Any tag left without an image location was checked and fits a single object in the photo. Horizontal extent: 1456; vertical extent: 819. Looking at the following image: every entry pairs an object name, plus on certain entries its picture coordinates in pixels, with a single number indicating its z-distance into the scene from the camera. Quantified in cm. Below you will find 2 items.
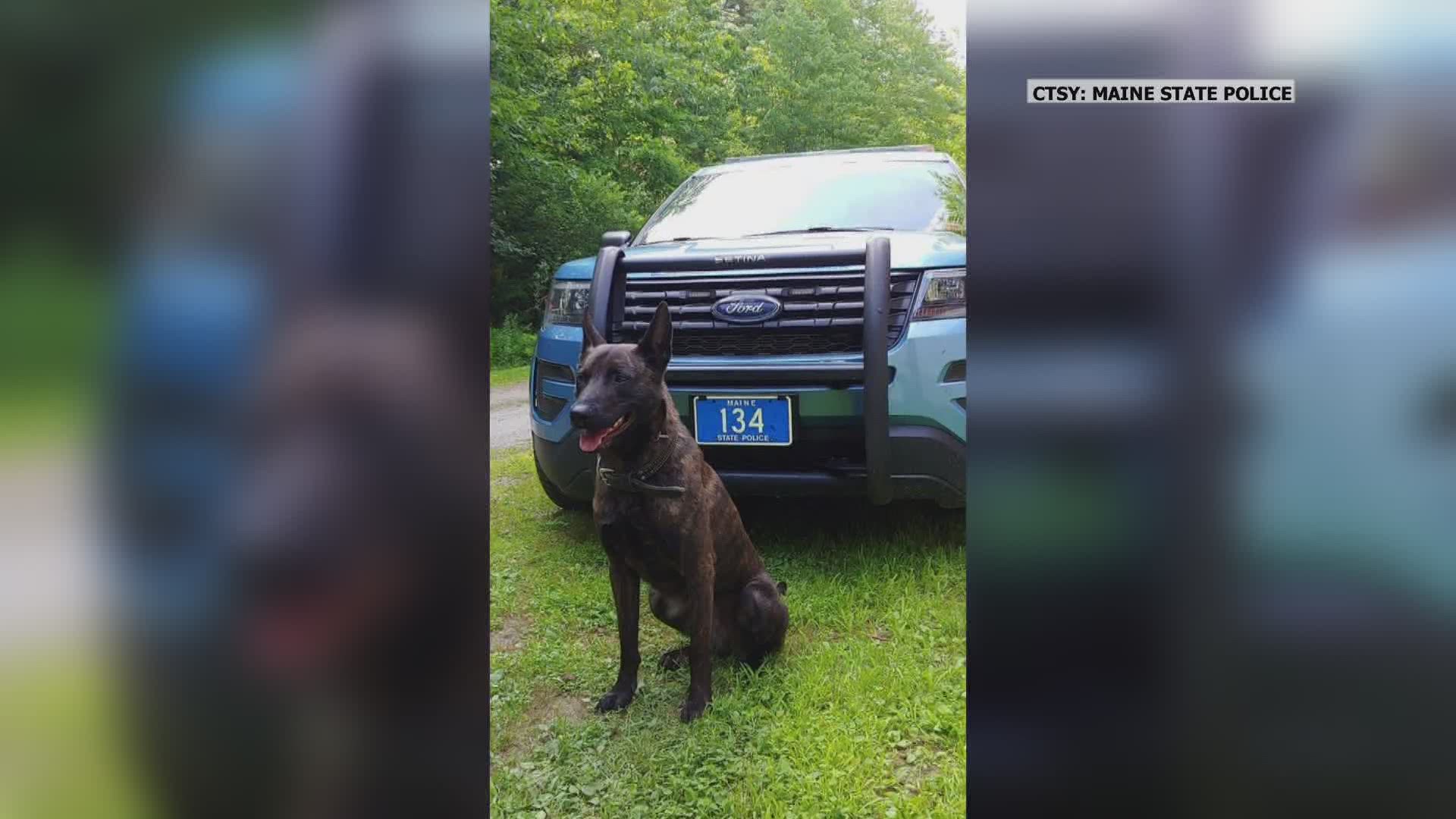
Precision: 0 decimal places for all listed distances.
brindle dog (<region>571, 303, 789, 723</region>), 221
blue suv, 263
